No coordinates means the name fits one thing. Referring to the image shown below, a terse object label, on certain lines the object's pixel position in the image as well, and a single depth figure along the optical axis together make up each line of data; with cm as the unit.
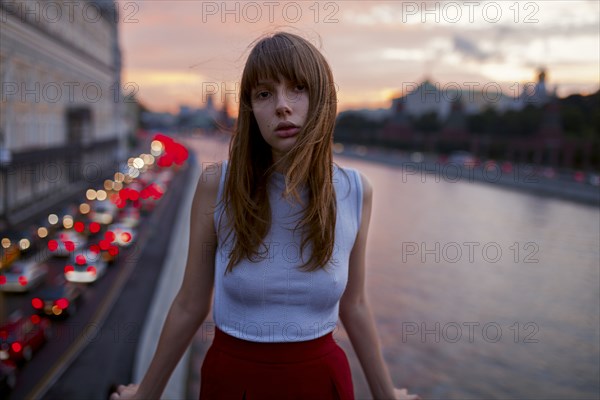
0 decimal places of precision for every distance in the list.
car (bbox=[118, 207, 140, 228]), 2746
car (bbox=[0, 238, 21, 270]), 1429
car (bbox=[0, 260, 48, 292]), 1513
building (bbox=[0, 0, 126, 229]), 1393
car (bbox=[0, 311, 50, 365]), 1058
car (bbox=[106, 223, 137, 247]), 2362
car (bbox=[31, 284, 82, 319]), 1380
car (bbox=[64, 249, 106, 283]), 1673
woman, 141
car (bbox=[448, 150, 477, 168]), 4478
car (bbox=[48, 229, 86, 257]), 1975
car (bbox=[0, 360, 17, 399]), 927
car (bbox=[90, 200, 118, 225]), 2712
